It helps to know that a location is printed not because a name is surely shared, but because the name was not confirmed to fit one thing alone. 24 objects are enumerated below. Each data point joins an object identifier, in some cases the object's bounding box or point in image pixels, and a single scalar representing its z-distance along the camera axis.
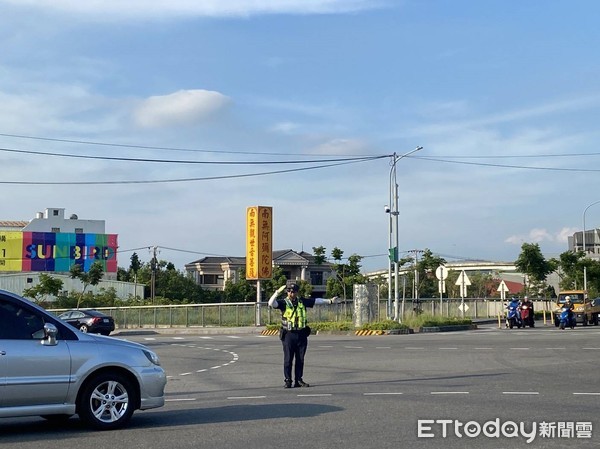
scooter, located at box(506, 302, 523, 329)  40.38
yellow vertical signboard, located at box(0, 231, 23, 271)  100.50
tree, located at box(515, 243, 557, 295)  63.88
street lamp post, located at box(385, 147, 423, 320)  41.34
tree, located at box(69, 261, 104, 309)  71.00
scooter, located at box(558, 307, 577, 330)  37.81
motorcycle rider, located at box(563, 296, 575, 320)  38.15
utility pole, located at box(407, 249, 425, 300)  75.66
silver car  9.38
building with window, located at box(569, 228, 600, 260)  132.62
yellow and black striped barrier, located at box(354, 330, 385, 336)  35.72
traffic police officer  14.52
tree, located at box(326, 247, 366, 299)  70.88
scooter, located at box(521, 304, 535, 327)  40.41
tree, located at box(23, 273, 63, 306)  62.69
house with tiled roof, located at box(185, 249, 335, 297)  95.25
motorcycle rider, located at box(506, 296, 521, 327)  40.34
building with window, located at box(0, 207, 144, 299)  94.12
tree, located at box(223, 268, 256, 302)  81.62
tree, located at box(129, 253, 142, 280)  113.94
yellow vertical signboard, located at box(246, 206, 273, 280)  47.78
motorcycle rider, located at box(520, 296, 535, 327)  40.50
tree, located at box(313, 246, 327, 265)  69.62
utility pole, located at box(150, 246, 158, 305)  75.95
